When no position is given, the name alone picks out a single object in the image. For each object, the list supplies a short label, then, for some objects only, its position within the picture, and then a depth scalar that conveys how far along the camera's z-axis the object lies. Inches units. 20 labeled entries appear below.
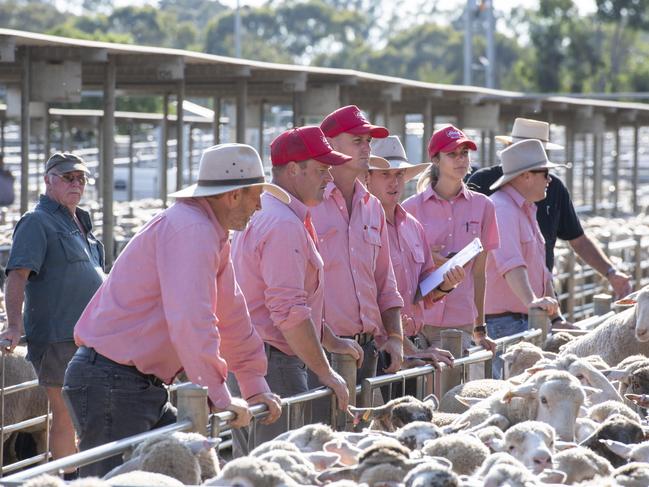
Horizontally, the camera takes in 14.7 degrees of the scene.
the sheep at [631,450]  322.4
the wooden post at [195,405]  311.7
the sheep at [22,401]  542.4
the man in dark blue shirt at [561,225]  595.5
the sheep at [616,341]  530.1
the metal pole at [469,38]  2859.2
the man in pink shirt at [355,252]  425.6
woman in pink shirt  507.7
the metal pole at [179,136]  949.5
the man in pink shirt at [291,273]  371.3
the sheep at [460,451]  305.7
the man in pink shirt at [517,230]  552.3
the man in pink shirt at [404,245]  475.0
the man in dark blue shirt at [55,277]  471.9
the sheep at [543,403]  363.1
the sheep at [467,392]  425.3
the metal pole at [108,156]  848.3
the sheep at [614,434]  339.5
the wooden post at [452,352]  457.4
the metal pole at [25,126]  790.9
